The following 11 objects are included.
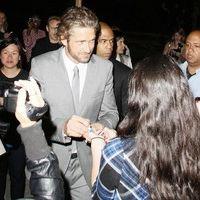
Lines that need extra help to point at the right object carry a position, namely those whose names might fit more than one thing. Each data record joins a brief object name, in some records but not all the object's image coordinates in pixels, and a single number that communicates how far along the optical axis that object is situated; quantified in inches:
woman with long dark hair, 53.8
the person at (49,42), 196.7
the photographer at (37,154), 49.0
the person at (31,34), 232.5
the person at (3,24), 218.9
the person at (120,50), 159.6
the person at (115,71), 121.9
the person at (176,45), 216.7
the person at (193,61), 118.3
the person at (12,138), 120.1
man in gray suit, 90.5
